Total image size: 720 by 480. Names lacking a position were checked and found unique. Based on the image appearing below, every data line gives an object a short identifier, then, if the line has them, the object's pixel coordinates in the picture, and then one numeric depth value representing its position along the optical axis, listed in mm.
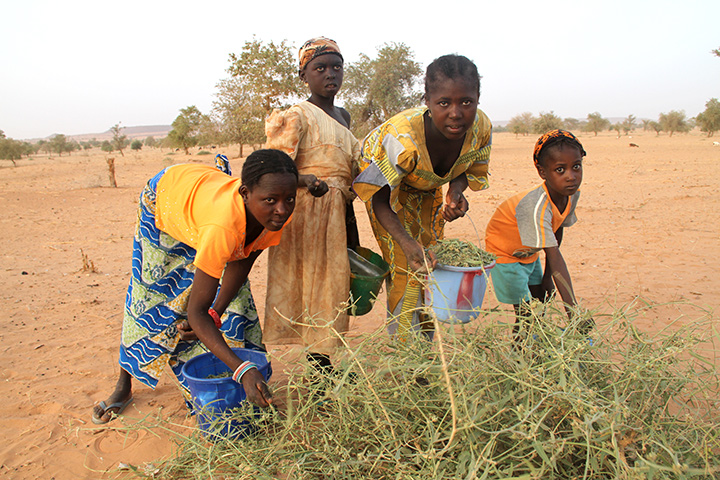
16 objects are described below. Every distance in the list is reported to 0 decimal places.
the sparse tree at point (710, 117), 30547
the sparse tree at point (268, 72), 16797
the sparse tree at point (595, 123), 44344
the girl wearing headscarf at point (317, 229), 2508
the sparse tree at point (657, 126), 39138
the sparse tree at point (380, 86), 23047
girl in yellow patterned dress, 2150
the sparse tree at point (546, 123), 35469
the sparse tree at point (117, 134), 25928
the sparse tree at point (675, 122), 36500
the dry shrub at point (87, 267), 5348
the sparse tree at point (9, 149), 24375
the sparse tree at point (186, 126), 28016
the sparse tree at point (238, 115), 18016
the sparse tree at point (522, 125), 42456
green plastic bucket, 2584
